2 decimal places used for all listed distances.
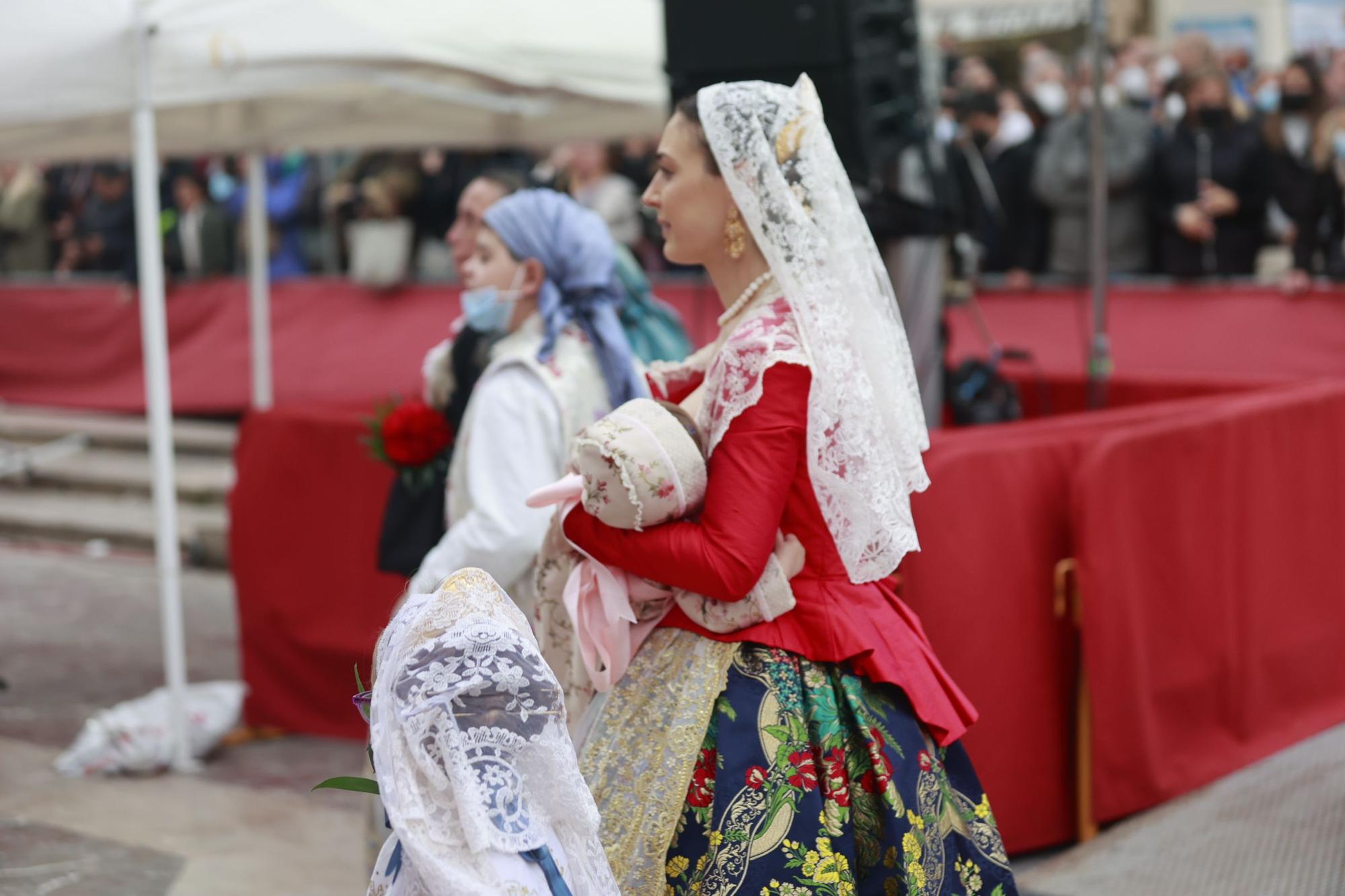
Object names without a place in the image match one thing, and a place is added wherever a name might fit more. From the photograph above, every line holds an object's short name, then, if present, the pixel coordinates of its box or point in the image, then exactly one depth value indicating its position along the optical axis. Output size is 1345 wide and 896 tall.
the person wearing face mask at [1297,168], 8.45
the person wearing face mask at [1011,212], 9.73
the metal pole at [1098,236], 6.62
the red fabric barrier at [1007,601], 4.36
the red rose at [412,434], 4.17
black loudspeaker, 4.98
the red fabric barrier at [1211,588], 4.67
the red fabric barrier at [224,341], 10.71
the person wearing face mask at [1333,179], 8.48
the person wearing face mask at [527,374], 3.54
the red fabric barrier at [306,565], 5.99
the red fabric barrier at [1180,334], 8.06
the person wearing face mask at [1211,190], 8.91
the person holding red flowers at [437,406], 4.27
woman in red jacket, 2.66
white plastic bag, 5.64
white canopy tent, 5.14
